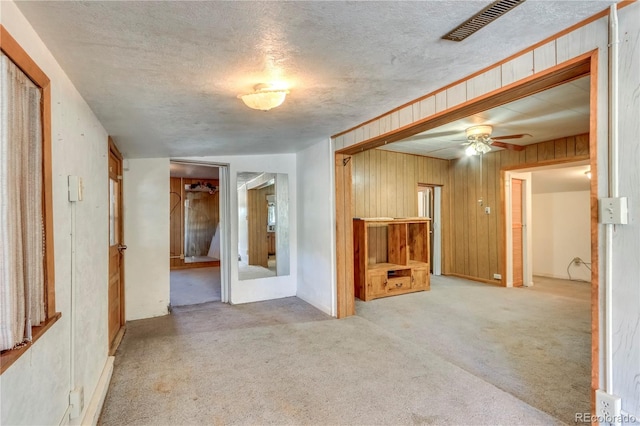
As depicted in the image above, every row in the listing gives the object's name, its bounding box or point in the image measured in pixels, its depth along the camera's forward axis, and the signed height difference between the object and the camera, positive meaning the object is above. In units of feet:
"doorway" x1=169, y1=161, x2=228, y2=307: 22.10 -0.96
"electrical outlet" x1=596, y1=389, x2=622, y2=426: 4.81 -2.97
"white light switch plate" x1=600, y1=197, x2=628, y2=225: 4.70 -0.06
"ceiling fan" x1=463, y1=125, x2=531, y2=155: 12.68 +2.76
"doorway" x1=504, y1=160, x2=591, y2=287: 18.21 -0.89
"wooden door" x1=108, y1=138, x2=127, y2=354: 10.25 -1.25
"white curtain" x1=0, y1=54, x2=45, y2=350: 3.56 +0.10
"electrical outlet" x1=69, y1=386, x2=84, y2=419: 5.49 -3.16
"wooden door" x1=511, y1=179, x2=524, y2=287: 18.37 -1.19
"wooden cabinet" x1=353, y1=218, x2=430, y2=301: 15.52 -2.44
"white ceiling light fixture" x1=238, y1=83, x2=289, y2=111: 6.83 +2.40
